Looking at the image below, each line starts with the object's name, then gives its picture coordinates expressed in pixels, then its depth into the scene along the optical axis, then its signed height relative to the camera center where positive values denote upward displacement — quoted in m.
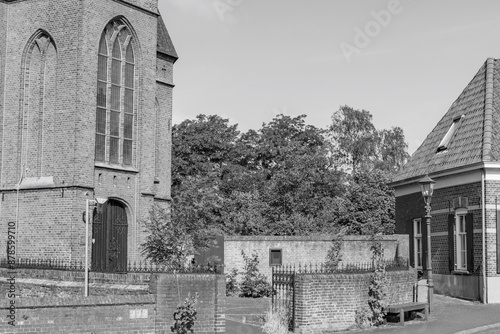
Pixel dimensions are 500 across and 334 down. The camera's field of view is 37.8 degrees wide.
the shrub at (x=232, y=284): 25.05 -1.30
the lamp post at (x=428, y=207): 19.64 +1.05
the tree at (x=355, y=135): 61.88 +9.45
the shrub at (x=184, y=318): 14.82 -1.45
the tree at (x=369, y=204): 54.03 +3.13
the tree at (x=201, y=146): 56.34 +7.88
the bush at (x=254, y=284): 24.70 -1.30
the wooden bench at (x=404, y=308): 17.58 -1.51
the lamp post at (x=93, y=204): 17.36 +1.34
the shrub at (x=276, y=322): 15.94 -1.69
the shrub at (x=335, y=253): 26.51 -0.25
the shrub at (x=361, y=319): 17.09 -1.70
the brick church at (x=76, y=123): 25.11 +4.41
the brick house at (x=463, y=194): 23.67 +1.81
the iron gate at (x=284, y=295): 16.47 -1.11
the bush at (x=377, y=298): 17.44 -1.23
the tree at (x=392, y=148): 62.97 +8.40
